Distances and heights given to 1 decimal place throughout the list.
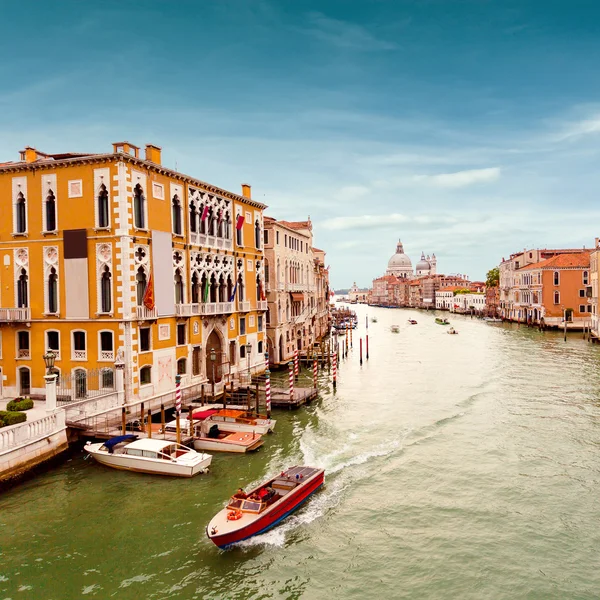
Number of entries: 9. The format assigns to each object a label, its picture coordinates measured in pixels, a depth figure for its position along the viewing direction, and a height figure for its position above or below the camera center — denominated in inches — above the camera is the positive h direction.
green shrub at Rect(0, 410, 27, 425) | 714.2 -138.3
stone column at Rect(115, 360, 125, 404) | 863.1 -111.9
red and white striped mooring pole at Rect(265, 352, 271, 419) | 923.7 -165.4
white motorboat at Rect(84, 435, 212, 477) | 679.1 -190.6
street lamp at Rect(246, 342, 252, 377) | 1285.3 -107.9
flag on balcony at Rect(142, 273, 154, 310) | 900.0 +16.6
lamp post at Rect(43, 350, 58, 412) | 722.6 -107.7
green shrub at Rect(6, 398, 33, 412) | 792.3 -136.3
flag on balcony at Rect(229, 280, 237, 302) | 1181.0 +19.5
